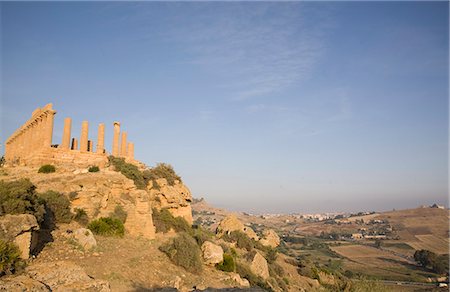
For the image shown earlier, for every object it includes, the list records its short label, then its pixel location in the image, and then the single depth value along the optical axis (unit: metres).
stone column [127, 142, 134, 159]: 36.15
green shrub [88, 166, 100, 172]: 24.52
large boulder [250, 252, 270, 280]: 24.55
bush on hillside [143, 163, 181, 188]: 27.68
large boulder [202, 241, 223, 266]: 18.98
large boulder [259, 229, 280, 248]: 41.89
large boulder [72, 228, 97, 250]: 14.12
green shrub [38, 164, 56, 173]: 23.34
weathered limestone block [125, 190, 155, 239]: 20.05
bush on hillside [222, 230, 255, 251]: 34.56
